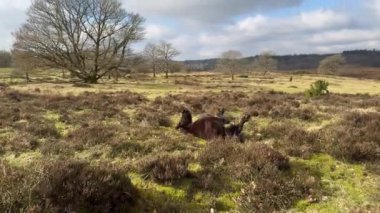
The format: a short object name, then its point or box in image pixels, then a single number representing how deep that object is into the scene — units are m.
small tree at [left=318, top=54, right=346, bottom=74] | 114.50
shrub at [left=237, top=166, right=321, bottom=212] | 6.22
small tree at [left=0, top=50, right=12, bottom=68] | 96.44
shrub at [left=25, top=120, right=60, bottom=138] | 10.97
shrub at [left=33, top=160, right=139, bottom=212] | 5.59
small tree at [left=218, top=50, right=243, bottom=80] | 93.44
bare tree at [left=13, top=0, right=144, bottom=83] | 47.28
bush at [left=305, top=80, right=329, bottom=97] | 26.89
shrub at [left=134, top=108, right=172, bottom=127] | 13.08
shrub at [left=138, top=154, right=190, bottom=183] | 7.20
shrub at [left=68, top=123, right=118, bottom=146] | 9.96
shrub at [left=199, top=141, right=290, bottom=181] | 7.48
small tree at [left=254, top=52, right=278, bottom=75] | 111.89
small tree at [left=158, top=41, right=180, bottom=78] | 91.00
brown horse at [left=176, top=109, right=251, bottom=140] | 10.52
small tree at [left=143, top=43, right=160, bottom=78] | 90.12
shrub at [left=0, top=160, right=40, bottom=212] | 5.23
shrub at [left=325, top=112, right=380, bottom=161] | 8.55
